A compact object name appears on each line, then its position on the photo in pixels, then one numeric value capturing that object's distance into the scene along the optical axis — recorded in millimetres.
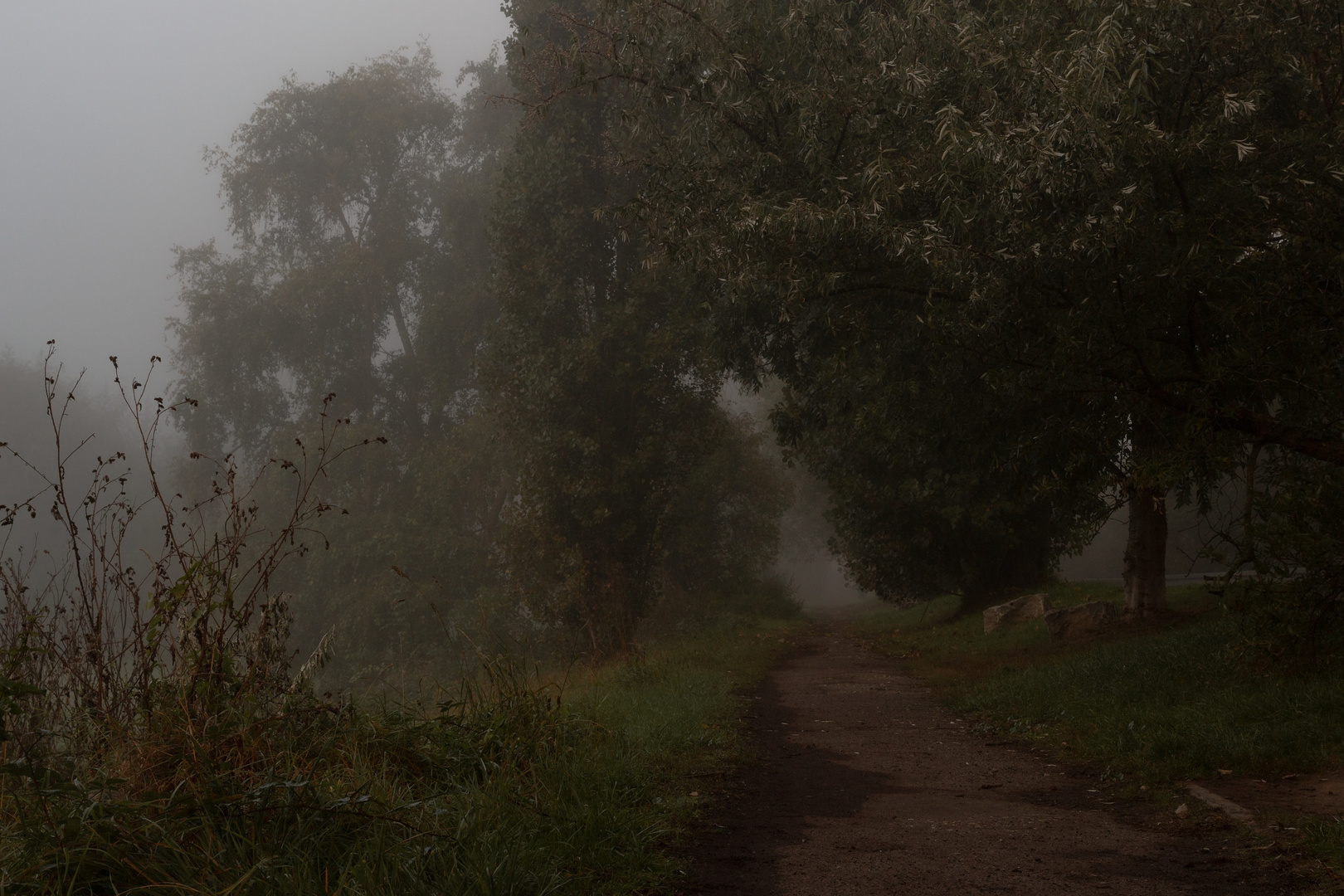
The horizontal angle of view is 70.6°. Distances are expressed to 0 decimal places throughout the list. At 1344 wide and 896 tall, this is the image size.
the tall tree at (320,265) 32281
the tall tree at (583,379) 20344
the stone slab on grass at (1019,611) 17797
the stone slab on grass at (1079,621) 14211
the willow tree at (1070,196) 8109
